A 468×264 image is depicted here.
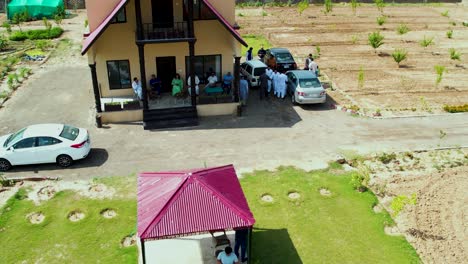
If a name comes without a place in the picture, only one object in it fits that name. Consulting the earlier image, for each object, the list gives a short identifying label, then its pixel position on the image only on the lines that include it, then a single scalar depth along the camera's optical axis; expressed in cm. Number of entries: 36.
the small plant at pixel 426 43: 3350
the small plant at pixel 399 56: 2971
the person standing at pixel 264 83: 2456
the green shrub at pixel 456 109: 2332
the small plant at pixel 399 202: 1464
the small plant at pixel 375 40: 3238
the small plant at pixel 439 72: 2573
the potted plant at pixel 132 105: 2191
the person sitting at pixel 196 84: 2217
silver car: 2339
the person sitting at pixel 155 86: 2325
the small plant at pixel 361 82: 2575
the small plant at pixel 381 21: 4019
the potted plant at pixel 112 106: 2158
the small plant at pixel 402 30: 3641
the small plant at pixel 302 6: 4465
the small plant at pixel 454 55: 3096
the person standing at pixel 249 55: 2846
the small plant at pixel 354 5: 4588
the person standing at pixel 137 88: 2225
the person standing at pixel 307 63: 2744
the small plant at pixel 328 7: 4584
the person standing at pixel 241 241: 1251
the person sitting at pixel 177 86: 2295
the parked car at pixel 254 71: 2606
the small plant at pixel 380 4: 4697
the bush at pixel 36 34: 3626
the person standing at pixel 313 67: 2694
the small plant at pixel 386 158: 1873
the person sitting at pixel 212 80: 2370
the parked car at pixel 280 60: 2789
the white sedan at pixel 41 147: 1752
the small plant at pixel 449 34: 3763
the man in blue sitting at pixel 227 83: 2388
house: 2108
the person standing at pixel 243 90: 2394
